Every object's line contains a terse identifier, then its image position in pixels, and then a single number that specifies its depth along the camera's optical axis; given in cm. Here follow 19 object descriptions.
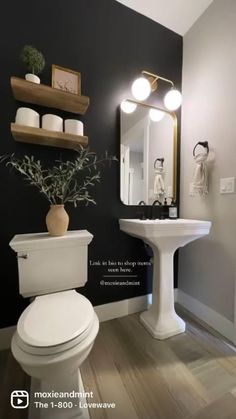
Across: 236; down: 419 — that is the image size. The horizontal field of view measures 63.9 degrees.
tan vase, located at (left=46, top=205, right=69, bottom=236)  118
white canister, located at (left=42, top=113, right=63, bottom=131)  124
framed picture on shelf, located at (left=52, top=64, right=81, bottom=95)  132
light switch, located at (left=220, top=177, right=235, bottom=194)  133
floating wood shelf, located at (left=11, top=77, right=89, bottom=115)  113
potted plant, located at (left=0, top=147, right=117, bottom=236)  120
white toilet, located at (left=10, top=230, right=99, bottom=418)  70
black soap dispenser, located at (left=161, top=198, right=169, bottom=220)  175
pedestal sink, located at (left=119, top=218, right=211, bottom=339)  126
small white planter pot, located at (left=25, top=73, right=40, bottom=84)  117
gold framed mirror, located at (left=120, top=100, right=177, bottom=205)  160
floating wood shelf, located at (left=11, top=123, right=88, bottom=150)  114
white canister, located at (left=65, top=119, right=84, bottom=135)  130
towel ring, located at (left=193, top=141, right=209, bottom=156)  151
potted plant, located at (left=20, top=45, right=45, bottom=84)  115
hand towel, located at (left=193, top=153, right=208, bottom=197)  150
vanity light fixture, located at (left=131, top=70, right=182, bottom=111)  153
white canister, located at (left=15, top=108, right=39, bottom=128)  117
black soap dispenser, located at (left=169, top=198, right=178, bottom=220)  171
